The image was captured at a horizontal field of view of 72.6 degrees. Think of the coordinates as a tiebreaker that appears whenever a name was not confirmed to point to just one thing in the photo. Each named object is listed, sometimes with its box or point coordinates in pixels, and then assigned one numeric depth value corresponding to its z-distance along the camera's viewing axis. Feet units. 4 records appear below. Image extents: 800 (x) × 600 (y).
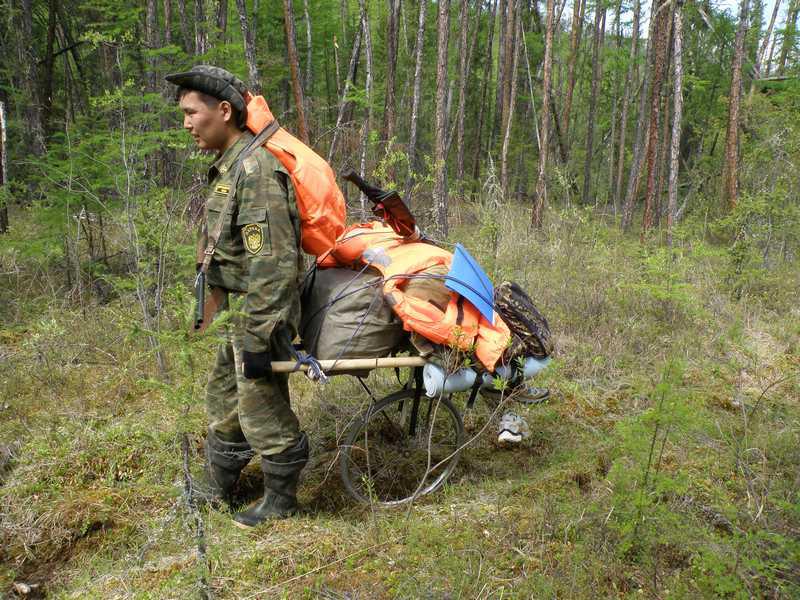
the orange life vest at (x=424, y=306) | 10.04
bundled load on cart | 10.21
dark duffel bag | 10.34
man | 9.47
